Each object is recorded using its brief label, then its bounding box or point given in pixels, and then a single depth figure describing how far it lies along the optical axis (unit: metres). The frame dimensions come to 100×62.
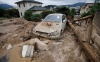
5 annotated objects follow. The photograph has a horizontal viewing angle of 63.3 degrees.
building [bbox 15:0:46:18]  21.83
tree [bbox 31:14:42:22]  13.12
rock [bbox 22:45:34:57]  3.25
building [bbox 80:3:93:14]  27.20
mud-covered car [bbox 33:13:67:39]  4.64
